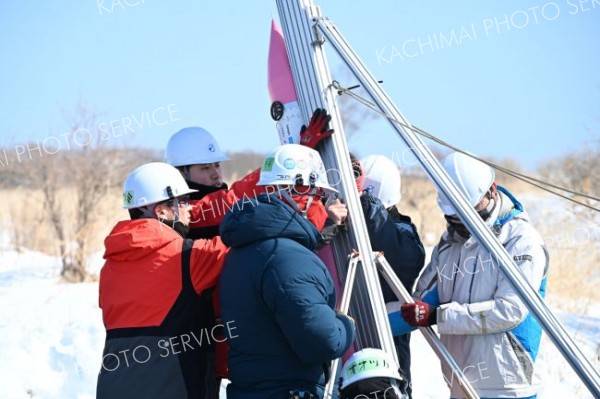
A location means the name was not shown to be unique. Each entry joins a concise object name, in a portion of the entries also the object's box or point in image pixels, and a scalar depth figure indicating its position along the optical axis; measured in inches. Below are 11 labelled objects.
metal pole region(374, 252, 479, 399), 356.5
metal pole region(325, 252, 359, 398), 338.3
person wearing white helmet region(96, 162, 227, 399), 345.1
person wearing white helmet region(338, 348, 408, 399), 305.3
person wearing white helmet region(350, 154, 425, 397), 391.5
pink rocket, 416.5
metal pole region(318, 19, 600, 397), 313.7
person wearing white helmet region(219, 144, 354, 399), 297.0
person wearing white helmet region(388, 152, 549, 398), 350.0
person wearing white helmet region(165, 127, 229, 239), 443.8
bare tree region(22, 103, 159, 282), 1085.8
